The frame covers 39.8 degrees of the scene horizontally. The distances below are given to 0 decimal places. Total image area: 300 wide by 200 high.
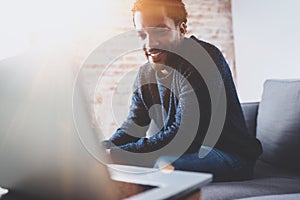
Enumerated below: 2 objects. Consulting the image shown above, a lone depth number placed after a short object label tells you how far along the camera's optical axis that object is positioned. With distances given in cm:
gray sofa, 147
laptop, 63
